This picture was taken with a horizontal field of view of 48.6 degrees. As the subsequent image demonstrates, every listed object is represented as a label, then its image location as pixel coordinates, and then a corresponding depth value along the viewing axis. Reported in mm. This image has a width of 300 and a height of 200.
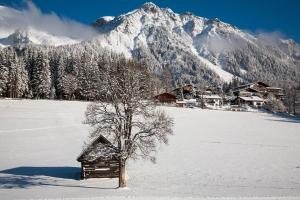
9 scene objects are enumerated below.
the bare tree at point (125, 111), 26422
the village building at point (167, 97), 128875
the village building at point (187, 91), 157750
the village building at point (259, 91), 162000
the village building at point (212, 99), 145675
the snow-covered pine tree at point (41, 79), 99875
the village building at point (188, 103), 118500
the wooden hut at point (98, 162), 28203
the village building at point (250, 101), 144750
